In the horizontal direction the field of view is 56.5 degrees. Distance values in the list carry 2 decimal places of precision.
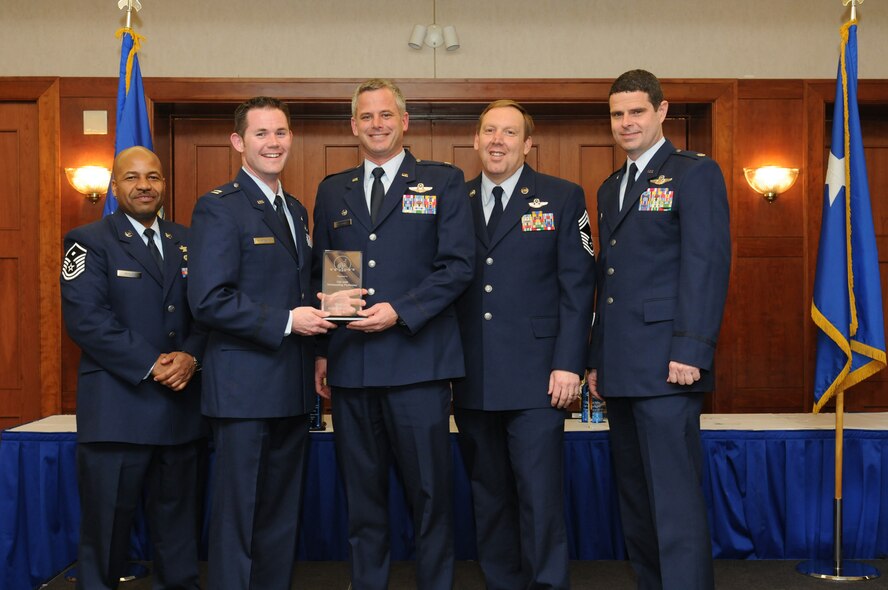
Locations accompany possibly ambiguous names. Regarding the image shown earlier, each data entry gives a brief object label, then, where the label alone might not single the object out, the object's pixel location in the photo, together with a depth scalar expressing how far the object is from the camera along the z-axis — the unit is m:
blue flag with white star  3.42
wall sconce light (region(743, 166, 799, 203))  5.21
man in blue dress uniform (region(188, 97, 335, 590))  2.57
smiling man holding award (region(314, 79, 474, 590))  2.65
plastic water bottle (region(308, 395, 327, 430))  3.37
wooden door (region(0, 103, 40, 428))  5.36
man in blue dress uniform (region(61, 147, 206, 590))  2.81
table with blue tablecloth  3.46
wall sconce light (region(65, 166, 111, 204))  5.11
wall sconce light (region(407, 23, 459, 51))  5.23
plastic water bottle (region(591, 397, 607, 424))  3.64
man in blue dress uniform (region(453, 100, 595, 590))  2.79
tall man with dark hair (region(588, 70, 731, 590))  2.58
